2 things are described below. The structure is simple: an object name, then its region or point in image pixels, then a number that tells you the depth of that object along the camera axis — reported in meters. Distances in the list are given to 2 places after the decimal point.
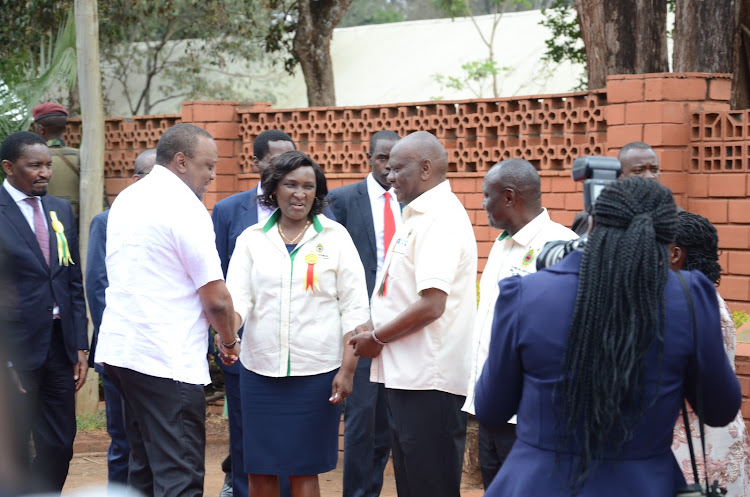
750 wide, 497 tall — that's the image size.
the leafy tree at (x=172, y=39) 14.49
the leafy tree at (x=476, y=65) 19.62
